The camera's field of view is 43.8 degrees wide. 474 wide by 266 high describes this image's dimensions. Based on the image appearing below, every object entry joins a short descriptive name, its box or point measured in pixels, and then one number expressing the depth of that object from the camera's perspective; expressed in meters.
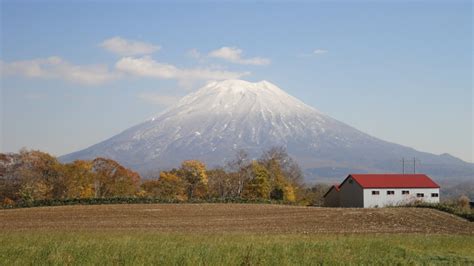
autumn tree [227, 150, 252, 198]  84.94
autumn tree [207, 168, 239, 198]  85.81
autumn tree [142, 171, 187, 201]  83.19
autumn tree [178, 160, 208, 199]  87.50
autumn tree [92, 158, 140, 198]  79.00
